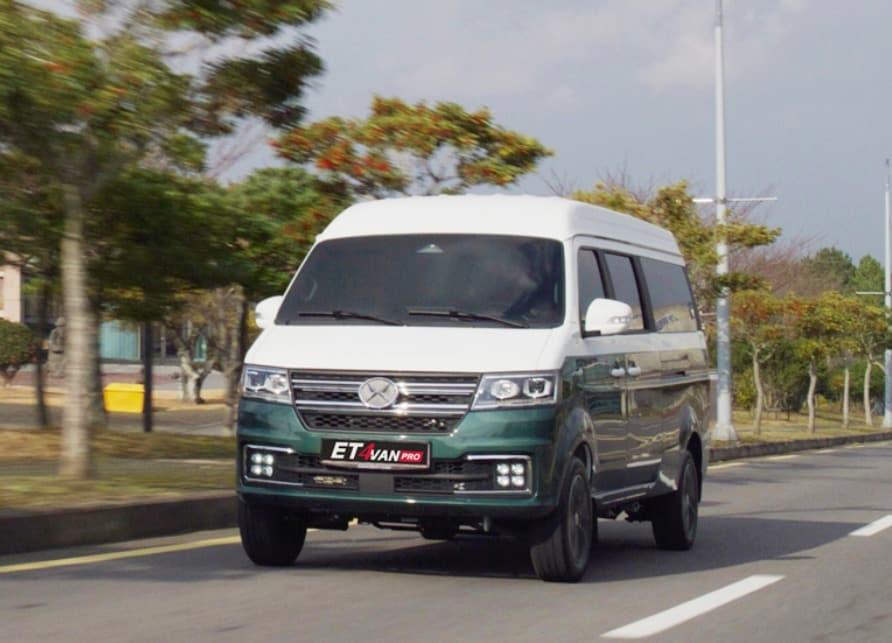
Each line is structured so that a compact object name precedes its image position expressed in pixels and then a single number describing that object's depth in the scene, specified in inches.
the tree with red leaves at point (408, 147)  836.6
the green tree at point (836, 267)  3339.1
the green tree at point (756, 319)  1683.1
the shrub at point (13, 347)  1881.2
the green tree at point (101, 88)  470.6
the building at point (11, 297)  2444.8
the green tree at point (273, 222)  777.6
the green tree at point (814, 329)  1833.2
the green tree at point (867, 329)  2187.5
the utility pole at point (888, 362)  2464.3
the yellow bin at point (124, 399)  1604.3
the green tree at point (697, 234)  1238.3
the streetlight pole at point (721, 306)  1300.4
